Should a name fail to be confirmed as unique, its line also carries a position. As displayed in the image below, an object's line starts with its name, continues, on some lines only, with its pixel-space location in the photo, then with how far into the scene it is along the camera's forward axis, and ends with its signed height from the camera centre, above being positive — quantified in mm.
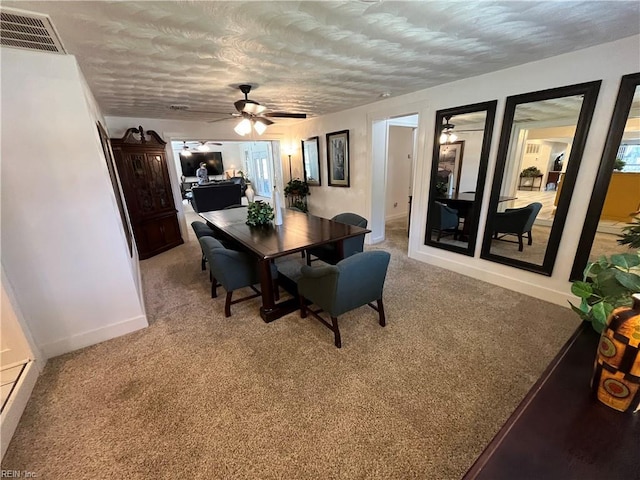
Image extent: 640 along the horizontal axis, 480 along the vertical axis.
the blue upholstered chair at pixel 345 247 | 2834 -948
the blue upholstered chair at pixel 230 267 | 2381 -950
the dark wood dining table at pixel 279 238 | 2312 -724
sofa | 7605 -926
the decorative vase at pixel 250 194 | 3479 -420
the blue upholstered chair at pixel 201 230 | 3115 -761
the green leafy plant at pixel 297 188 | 5859 -577
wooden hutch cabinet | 3984 -344
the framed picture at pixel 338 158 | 4668 +41
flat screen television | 10898 +113
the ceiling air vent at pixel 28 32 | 1429 +812
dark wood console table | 667 -789
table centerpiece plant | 3088 -597
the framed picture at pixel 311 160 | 5324 +26
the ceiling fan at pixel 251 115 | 2803 +535
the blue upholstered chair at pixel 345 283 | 1903 -932
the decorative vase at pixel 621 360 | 761 -618
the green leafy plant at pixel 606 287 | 958 -534
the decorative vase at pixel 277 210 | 3041 -540
